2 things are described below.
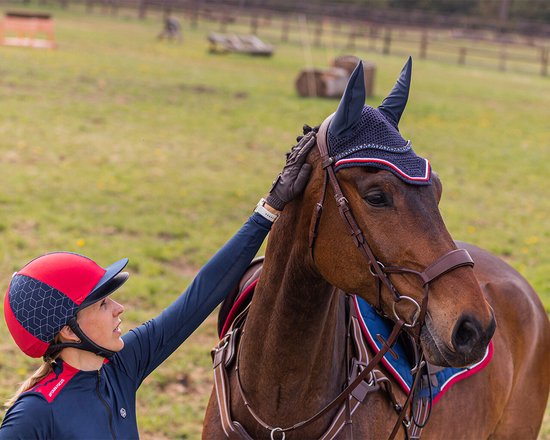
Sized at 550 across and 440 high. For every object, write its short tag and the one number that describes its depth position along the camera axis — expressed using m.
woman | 2.38
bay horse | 2.45
